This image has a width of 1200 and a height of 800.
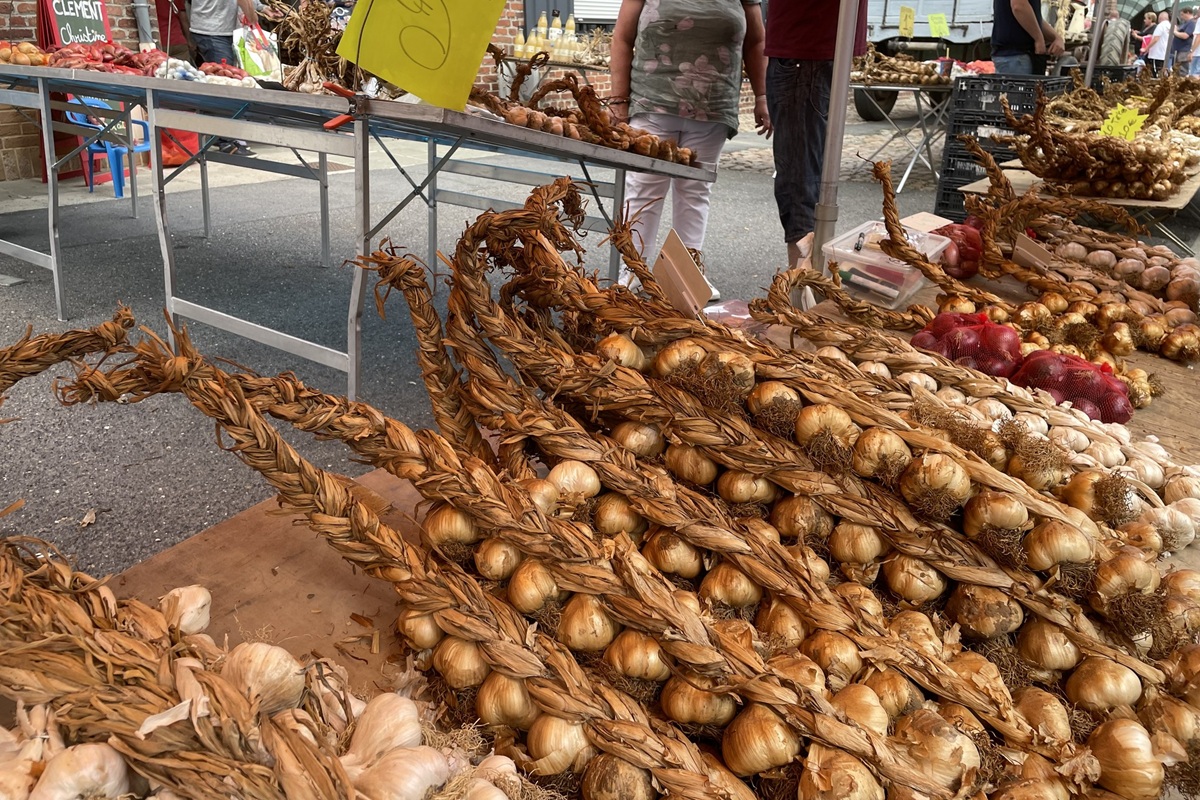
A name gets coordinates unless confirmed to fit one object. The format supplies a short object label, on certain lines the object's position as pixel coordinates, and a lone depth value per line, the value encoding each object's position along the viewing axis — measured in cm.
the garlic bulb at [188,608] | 99
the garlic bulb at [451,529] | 111
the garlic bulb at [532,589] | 105
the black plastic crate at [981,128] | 478
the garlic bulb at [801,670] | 99
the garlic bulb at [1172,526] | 138
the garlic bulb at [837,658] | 103
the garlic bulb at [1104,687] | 107
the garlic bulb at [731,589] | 113
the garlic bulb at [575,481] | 119
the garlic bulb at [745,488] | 129
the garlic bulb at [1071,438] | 154
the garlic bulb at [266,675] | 81
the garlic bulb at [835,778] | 87
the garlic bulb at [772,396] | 131
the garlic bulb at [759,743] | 92
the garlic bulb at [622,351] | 137
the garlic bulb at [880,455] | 124
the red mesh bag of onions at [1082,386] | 185
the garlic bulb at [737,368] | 132
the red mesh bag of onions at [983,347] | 194
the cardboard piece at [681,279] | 153
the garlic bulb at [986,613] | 114
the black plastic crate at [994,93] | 466
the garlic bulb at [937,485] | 118
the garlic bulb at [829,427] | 127
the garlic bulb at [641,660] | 99
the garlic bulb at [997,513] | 116
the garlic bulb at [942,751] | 92
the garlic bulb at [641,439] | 135
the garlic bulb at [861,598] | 114
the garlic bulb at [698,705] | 97
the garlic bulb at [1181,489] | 150
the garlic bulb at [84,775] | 71
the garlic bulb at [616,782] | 89
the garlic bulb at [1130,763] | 95
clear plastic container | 245
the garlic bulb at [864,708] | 96
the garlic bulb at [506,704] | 96
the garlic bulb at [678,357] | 136
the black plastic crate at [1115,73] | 715
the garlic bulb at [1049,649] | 112
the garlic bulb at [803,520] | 125
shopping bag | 358
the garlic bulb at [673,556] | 117
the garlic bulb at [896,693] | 101
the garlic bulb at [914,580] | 120
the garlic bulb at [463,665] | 100
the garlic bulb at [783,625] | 110
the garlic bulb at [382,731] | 85
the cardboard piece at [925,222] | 304
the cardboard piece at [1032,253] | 266
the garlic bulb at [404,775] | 78
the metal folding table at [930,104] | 770
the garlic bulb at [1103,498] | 131
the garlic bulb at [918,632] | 109
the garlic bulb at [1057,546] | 113
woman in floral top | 357
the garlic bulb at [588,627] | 103
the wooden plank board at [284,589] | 112
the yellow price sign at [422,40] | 197
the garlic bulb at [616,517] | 122
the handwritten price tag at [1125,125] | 399
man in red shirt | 362
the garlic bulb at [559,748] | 93
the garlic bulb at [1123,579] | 112
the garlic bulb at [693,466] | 132
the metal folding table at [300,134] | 227
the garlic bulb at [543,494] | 116
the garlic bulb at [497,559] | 109
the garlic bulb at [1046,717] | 101
